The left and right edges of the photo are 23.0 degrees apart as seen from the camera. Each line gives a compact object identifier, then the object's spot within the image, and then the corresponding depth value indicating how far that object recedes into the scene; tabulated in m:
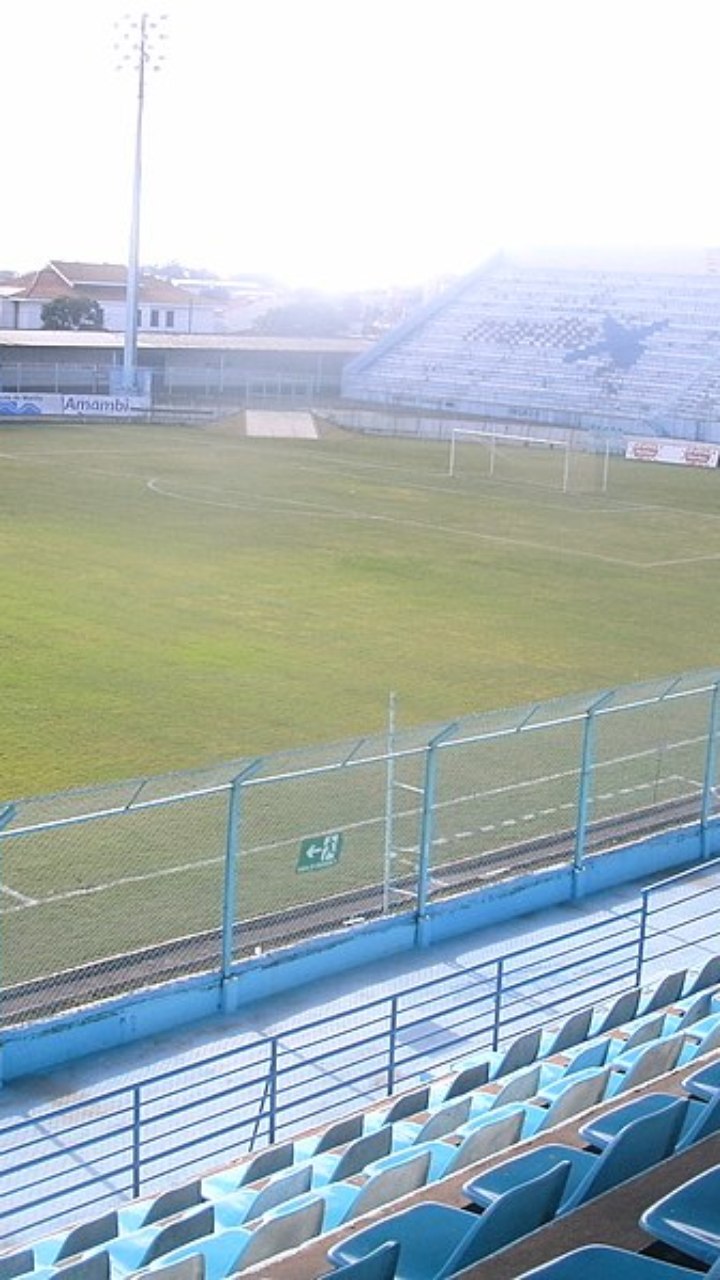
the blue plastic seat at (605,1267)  5.06
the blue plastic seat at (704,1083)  7.81
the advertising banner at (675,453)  62.94
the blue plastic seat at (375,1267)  5.35
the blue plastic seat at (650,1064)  8.80
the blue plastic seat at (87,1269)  6.72
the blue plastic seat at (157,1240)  7.36
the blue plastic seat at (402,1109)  9.75
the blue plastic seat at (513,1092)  9.43
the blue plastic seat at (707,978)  12.08
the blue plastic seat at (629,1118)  7.38
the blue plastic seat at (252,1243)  6.69
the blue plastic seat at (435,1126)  8.95
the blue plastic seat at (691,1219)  5.55
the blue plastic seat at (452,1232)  5.80
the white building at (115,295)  119.44
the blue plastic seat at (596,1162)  6.40
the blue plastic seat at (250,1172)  8.91
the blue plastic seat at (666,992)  11.80
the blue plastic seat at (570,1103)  8.43
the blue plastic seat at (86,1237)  7.76
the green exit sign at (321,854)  13.39
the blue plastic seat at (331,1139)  9.40
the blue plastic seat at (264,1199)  7.91
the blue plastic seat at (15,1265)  7.41
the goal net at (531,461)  54.84
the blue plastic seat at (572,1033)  11.05
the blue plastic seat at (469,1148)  7.82
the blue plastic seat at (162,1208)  8.32
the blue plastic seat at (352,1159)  8.41
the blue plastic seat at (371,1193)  7.21
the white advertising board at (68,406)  64.38
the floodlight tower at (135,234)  68.75
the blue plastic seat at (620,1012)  11.49
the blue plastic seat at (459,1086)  10.36
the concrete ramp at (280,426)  65.50
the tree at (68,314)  106.75
